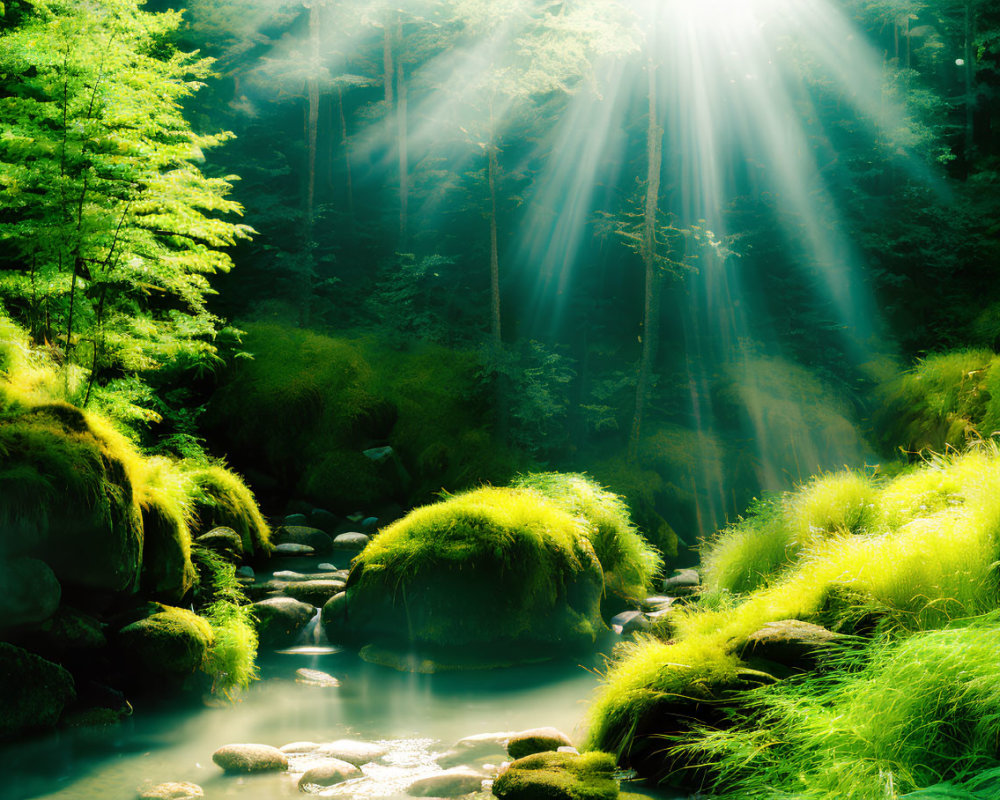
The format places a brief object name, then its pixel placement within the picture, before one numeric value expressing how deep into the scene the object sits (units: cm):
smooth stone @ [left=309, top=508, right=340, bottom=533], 1148
